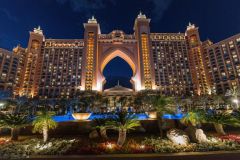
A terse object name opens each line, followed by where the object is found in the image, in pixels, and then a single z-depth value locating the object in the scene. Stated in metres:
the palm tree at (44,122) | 17.31
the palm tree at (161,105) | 20.68
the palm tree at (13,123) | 18.21
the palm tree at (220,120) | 19.69
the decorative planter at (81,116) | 28.89
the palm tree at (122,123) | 15.21
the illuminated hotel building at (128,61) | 108.38
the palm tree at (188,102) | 75.60
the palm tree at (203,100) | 73.64
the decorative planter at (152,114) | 29.58
